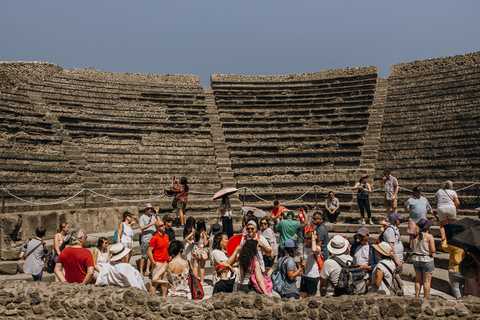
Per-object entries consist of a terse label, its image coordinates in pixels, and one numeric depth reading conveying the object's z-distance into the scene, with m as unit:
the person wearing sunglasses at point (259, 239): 6.00
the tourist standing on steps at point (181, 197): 10.59
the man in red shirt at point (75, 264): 5.87
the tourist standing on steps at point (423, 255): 6.00
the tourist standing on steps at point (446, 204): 7.93
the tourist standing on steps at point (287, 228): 7.92
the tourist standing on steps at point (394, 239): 6.64
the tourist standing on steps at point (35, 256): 6.66
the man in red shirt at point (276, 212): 9.70
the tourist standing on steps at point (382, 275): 5.17
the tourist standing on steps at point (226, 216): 9.59
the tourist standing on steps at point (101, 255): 6.47
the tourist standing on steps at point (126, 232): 7.41
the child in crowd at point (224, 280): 5.38
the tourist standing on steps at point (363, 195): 10.50
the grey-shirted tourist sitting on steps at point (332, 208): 10.97
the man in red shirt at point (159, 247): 6.84
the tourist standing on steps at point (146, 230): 7.88
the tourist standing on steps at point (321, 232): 7.46
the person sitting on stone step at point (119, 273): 5.32
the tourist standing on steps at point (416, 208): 8.13
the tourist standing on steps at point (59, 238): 7.06
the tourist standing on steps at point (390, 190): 9.97
